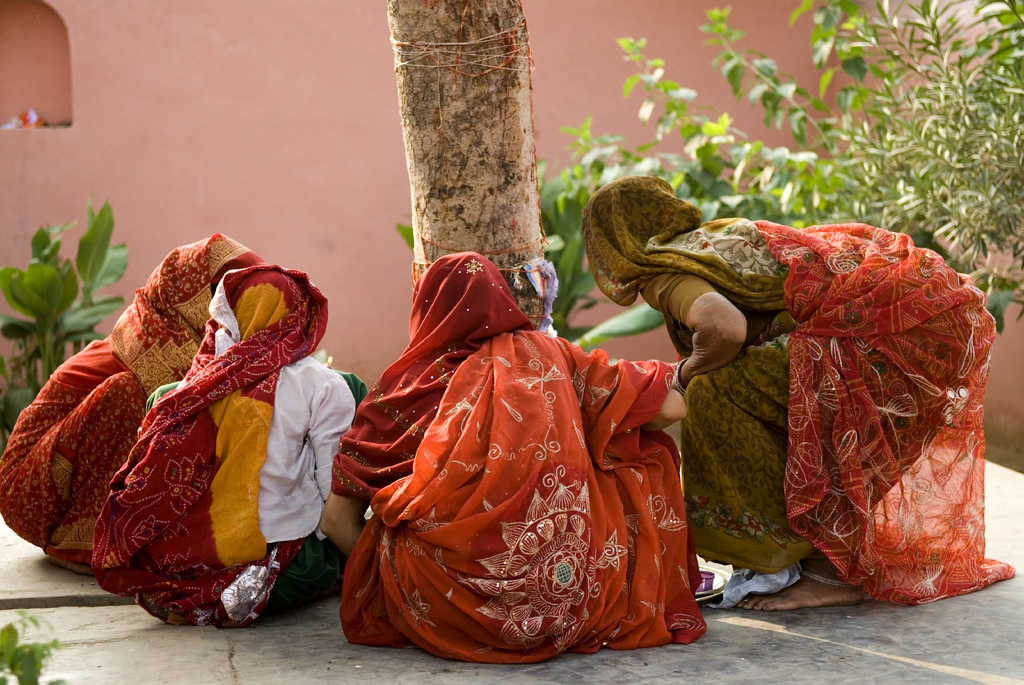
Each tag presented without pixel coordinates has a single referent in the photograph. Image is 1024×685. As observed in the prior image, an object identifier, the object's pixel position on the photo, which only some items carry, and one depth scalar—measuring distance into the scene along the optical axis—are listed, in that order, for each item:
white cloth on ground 6.62
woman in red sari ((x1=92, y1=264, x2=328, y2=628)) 6.25
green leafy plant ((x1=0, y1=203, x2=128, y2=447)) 11.32
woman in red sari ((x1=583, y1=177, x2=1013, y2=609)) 6.34
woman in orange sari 5.58
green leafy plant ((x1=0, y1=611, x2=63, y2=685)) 3.35
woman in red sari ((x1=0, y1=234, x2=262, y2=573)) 7.34
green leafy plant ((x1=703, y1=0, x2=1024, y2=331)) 9.22
